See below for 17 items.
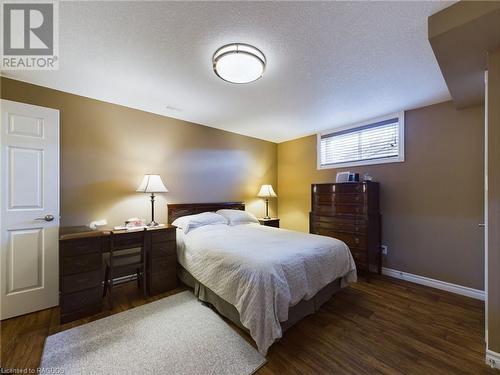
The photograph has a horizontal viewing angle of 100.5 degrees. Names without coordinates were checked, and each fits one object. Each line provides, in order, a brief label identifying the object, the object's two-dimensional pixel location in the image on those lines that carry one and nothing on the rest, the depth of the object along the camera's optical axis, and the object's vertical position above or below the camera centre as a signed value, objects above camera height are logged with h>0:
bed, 1.59 -0.79
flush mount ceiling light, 1.75 +1.10
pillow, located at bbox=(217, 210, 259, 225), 3.46 -0.49
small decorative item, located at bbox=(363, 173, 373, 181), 3.31 +0.17
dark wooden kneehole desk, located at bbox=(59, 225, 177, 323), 2.01 -0.83
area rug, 1.49 -1.29
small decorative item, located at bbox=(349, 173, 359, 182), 3.28 +0.17
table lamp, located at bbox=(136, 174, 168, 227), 2.81 +0.04
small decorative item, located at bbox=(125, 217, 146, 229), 2.69 -0.46
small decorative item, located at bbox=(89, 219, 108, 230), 2.51 -0.43
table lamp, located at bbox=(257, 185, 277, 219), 4.32 -0.08
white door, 2.02 -0.20
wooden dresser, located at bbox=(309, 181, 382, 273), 3.01 -0.46
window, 3.20 +0.76
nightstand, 4.12 -0.68
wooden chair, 2.32 -0.88
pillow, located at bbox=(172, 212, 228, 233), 2.92 -0.48
